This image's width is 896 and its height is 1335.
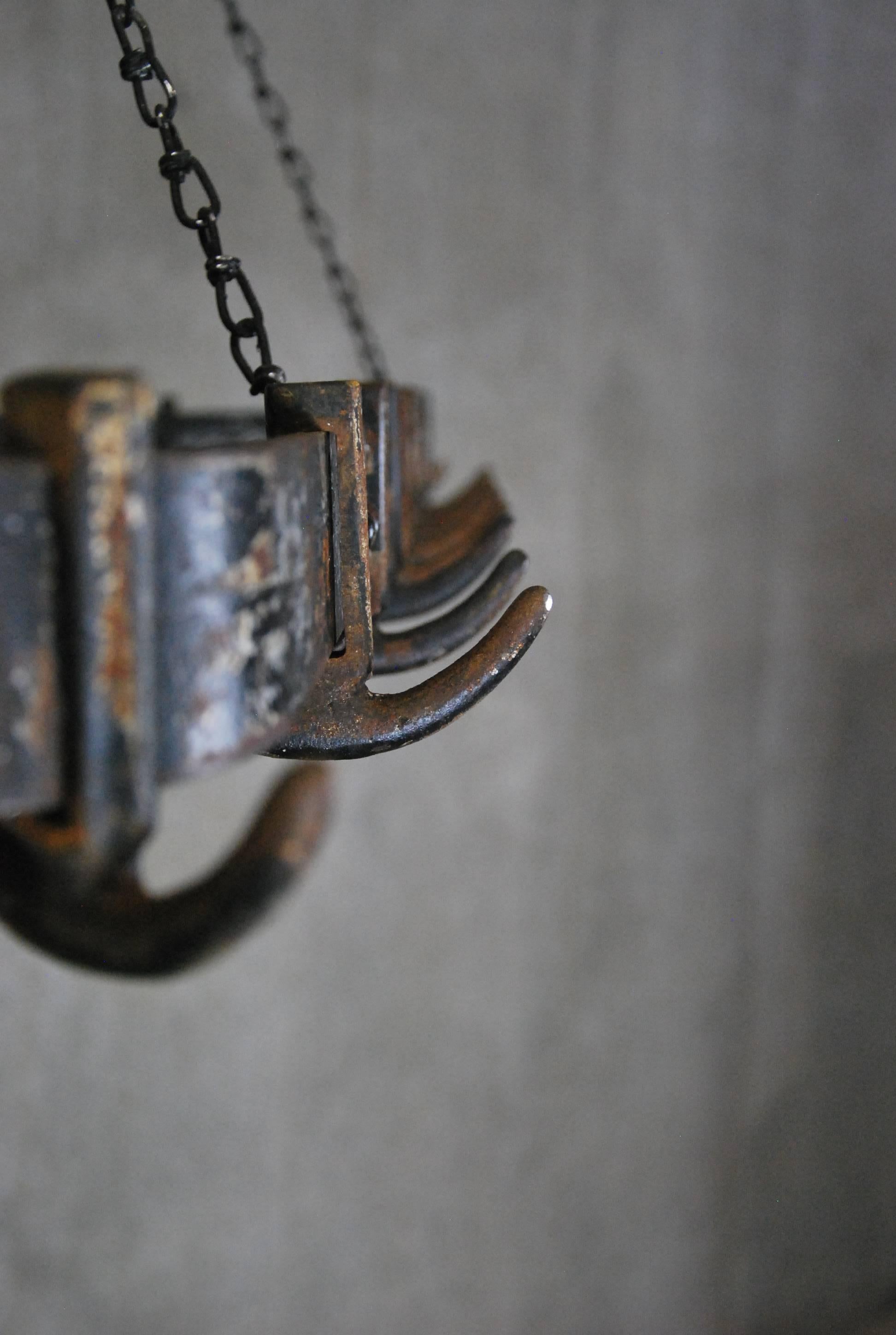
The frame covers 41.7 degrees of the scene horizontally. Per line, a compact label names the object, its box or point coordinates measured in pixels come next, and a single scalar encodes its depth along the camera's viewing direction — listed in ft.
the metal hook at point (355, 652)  1.44
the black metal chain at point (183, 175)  1.84
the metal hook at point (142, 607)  0.92
